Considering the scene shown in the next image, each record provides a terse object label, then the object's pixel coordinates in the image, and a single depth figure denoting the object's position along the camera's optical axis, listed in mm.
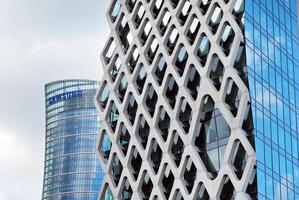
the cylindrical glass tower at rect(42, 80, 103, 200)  177125
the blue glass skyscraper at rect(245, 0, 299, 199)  52312
